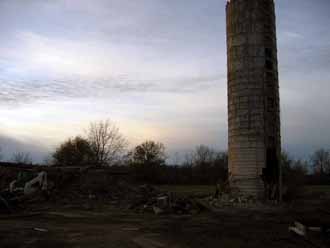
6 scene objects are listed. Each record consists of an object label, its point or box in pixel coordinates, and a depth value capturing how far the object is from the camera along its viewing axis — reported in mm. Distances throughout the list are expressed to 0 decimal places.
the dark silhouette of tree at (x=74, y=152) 46938
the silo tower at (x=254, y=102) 19266
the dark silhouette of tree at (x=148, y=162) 49847
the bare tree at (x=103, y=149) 53906
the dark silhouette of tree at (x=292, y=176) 23591
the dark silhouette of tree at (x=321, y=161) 77694
